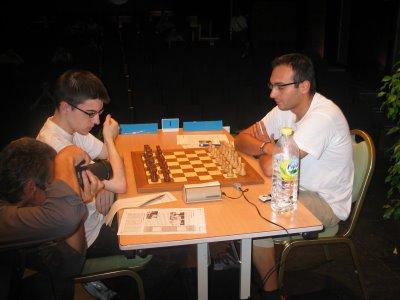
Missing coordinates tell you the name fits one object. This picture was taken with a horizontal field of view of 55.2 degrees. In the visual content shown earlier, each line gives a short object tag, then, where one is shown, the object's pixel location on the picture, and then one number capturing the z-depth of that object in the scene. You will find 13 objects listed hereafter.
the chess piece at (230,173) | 1.98
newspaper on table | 1.48
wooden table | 1.43
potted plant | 2.57
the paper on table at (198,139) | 2.53
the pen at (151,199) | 1.69
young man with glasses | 1.86
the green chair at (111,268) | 1.62
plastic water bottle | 1.62
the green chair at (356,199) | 1.88
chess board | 1.88
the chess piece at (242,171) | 1.98
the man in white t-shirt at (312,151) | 1.92
